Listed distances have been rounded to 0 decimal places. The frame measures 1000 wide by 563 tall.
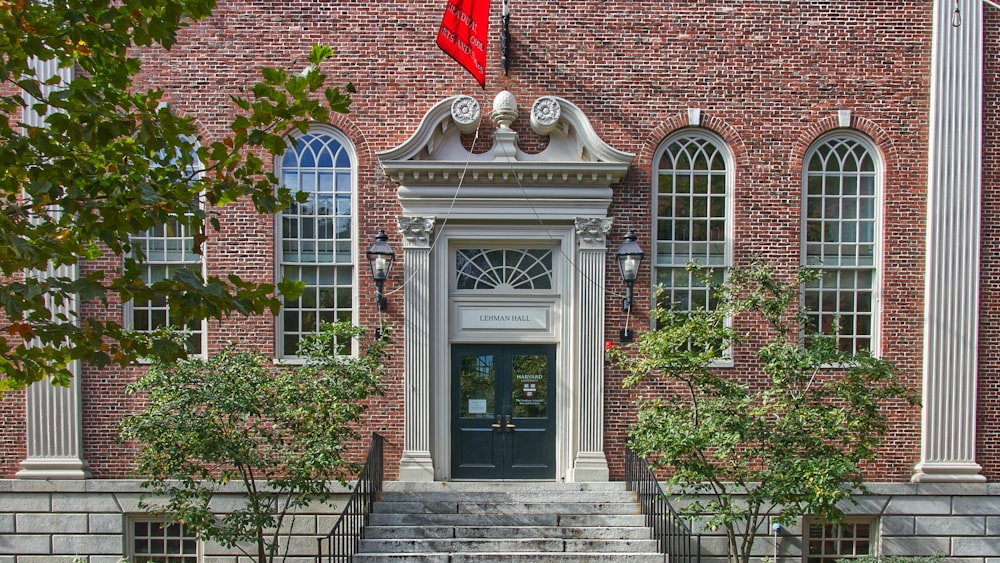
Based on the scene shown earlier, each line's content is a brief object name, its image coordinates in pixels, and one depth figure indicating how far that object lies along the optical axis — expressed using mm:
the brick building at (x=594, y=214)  11094
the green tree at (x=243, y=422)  8578
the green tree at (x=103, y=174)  4930
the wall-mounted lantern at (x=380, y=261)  10836
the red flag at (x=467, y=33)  9766
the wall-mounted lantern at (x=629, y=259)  10867
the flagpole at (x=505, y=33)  10961
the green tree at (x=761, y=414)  8625
